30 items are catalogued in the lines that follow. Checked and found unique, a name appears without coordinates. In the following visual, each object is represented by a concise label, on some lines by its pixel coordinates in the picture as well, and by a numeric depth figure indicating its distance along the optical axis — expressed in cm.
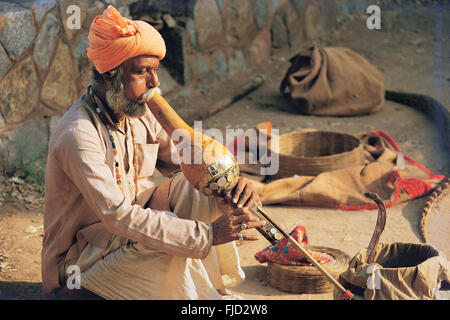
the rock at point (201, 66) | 659
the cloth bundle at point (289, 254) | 317
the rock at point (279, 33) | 761
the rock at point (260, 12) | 722
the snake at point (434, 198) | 393
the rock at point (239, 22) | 686
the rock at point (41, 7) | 449
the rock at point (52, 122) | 471
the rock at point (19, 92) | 432
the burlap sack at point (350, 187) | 427
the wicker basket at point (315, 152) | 459
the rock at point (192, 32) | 632
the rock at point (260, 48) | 738
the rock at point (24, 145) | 433
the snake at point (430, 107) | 557
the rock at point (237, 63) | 705
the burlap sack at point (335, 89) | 624
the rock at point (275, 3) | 747
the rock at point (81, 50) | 482
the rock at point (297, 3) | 785
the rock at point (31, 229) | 385
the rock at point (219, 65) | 681
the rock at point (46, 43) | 454
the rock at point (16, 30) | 426
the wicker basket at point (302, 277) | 304
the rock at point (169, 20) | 609
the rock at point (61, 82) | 468
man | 245
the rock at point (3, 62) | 424
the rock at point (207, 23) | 643
